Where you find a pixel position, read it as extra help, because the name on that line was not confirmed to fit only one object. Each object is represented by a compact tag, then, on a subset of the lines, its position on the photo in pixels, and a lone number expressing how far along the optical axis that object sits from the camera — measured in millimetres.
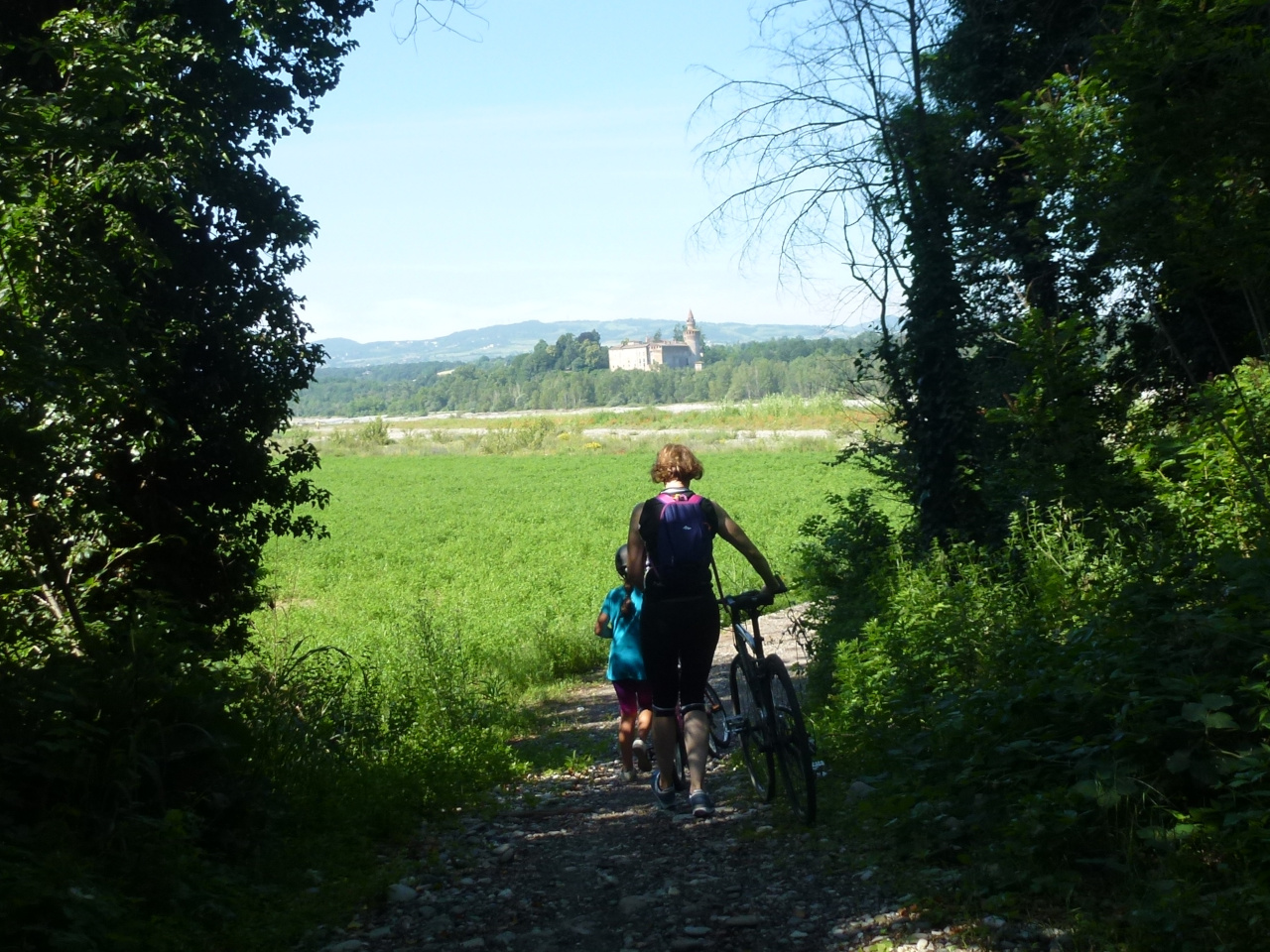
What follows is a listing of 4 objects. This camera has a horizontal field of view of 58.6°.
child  6688
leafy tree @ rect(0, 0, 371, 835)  5012
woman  5500
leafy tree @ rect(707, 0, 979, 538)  10703
